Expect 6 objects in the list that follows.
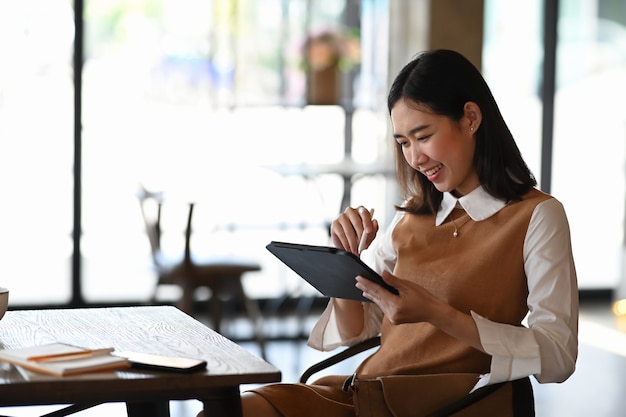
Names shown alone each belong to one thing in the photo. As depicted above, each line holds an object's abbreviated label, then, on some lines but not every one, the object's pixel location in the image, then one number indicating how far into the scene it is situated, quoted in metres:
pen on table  3.02
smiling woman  3.23
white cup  3.31
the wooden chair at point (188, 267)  5.81
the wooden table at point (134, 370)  2.93
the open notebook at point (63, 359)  2.98
